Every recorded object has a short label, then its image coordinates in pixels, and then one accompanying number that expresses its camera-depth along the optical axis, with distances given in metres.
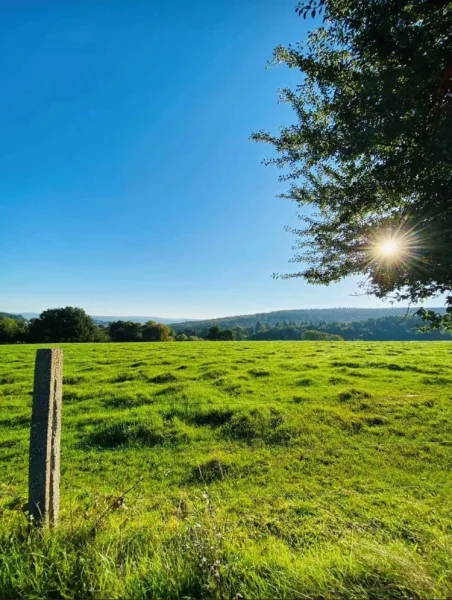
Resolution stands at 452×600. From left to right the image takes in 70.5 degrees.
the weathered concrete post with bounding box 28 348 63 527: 3.32
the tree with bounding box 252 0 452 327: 3.24
